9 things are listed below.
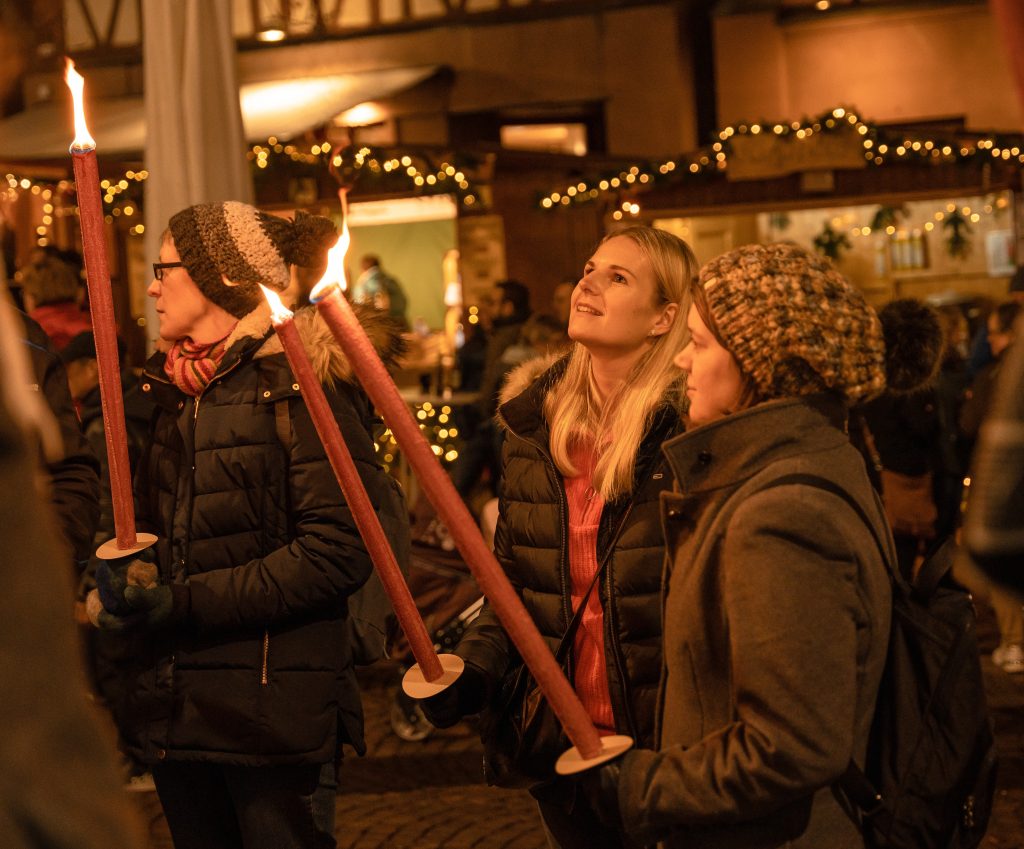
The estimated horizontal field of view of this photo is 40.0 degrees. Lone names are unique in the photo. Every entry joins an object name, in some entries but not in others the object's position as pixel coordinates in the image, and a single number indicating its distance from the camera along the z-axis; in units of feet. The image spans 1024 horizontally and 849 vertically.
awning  42.11
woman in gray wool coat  7.01
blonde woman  9.66
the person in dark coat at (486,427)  32.60
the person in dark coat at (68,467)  11.91
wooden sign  44.57
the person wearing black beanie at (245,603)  10.78
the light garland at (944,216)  53.16
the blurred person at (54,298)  21.44
